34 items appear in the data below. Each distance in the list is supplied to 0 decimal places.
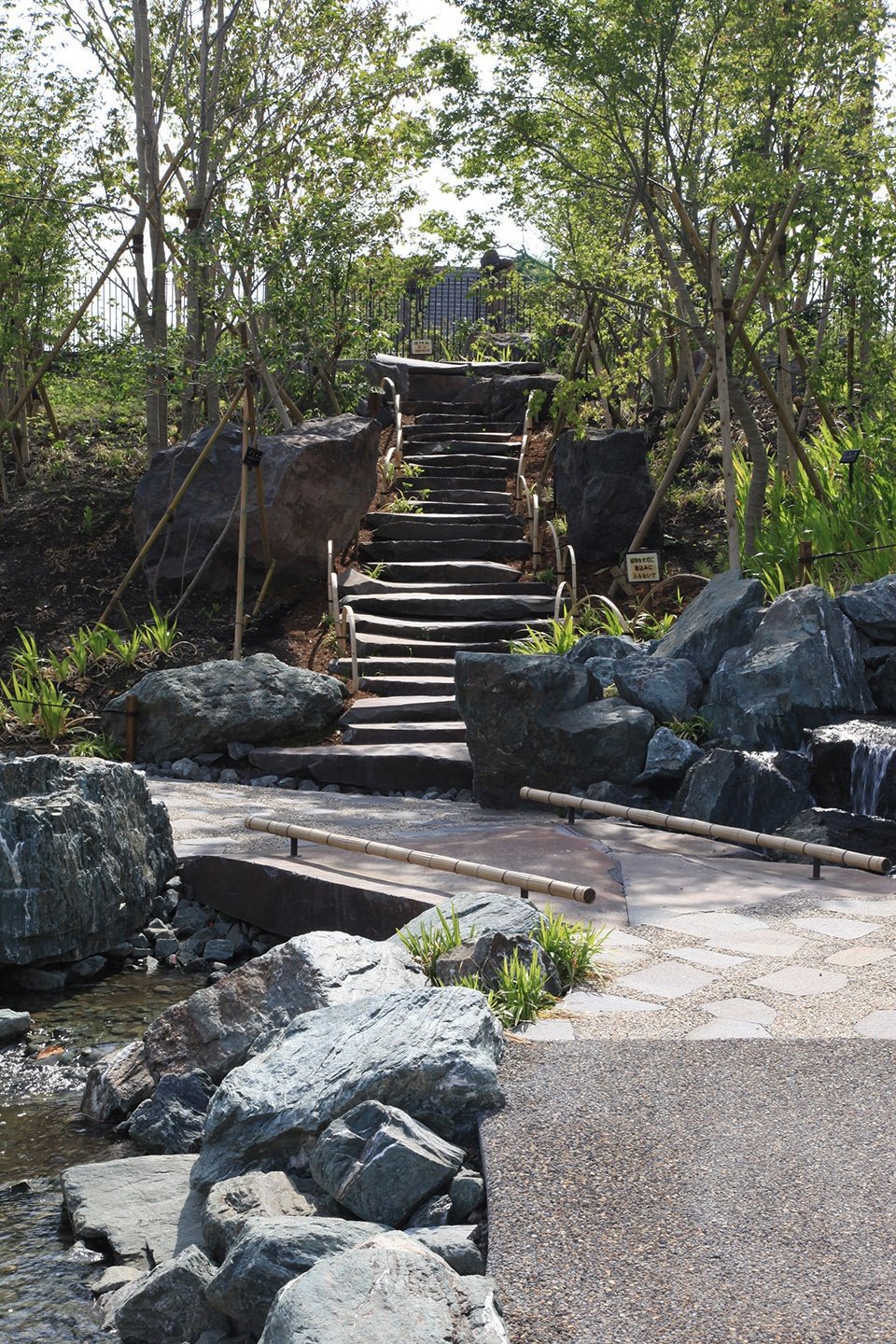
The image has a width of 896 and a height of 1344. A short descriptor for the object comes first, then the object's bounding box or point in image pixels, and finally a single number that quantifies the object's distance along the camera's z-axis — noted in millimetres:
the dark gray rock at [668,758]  7781
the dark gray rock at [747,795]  7137
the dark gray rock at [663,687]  8289
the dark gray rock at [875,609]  8062
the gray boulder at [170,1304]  3150
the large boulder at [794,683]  7734
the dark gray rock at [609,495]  13125
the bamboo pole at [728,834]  5711
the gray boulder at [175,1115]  4305
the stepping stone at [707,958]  4695
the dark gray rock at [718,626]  8680
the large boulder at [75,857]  5996
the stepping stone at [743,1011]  4102
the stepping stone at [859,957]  4660
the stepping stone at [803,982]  4363
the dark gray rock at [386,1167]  3174
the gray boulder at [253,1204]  3309
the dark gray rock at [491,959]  4266
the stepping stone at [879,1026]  3896
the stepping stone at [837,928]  5066
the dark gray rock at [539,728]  7922
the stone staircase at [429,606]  9344
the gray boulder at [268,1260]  2949
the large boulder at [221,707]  9750
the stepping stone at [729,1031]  3926
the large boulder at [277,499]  12273
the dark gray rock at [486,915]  4613
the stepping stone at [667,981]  4418
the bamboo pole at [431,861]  5088
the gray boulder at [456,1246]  2896
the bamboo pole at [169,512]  11605
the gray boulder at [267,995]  4398
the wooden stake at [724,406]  9797
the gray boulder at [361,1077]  3469
